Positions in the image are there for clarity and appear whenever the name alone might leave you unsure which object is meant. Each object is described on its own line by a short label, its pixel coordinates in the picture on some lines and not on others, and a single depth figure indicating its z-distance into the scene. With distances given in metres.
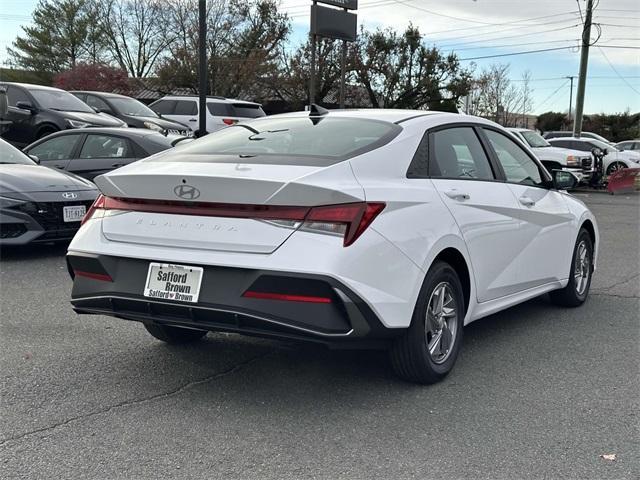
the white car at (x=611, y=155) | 23.31
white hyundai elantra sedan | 3.53
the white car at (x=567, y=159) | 20.64
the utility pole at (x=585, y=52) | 25.78
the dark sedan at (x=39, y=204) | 7.66
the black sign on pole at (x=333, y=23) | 14.35
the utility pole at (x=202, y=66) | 13.15
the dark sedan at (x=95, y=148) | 9.83
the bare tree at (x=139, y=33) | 45.75
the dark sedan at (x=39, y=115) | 14.34
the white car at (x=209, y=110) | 19.56
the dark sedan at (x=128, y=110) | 16.47
